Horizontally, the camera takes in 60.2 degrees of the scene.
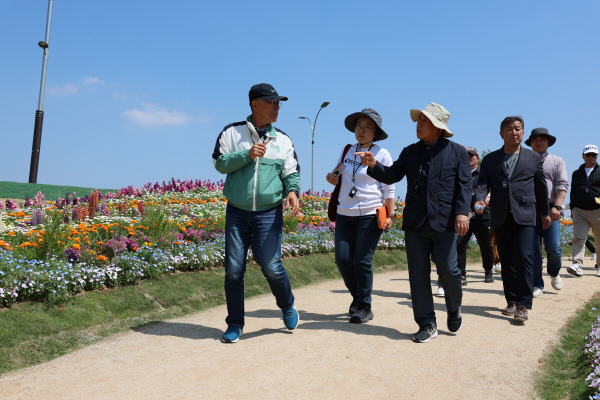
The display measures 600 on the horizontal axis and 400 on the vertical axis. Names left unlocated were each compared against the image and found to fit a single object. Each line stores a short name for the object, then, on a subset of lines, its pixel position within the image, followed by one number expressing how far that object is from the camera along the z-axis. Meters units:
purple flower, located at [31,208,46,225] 8.63
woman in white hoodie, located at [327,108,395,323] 5.46
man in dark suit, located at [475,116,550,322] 5.89
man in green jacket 4.85
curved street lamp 27.55
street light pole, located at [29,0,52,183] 17.12
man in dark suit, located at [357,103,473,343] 4.80
